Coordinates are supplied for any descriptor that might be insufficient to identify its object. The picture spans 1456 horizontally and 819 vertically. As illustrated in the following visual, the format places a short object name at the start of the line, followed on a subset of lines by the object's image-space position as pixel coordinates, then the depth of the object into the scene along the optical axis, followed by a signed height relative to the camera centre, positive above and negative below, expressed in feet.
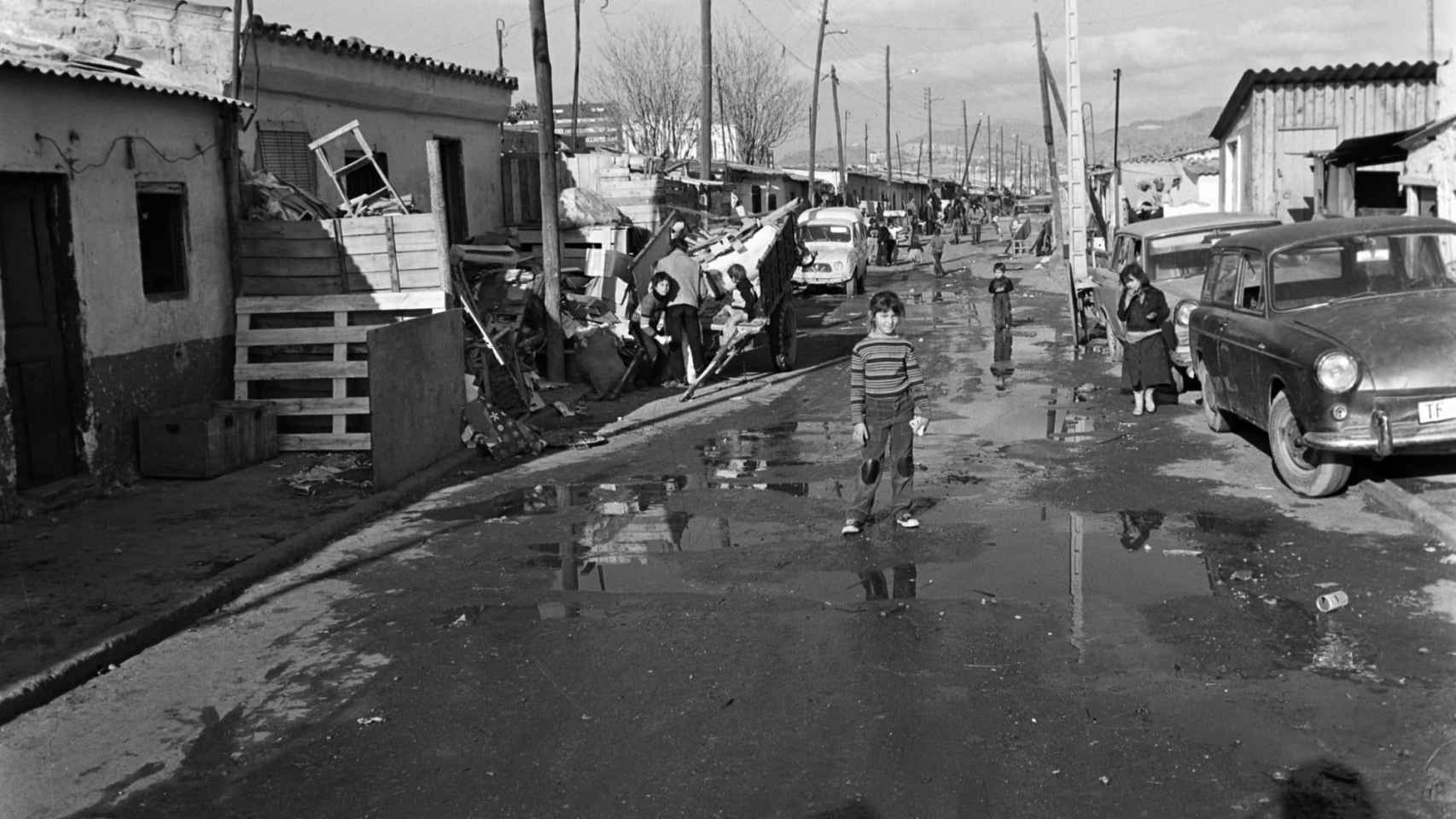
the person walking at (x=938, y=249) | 129.70 +2.76
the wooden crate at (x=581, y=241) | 68.90 +2.56
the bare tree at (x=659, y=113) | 194.39 +25.29
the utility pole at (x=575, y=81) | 101.50 +16.06
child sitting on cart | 57.88 -0.76
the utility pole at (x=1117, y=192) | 114.42 +6.72
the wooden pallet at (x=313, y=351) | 39.70 -1.45
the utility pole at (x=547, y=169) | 52.80 +4.88
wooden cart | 56.80 -1.02
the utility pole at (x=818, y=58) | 169.78 +28.19
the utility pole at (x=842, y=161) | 185.57 +17.05
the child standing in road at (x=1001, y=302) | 61.26 -1.21
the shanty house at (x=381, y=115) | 53.06 +8.25
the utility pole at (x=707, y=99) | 107.04 +14.78
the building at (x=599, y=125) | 185.18 +24.38
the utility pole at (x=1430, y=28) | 173.06 +29.96
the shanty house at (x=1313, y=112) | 82.64 +9.13
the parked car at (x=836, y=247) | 110.42 +2.86
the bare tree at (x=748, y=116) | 211.00 +26.51
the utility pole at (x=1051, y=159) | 128.98 +10.92
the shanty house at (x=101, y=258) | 32.55 +1.39
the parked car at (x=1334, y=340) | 27.32 -1.73
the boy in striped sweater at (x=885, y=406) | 28.60 -2.68
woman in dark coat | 43.34 -2.34
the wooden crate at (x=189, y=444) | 35.68 -3.60
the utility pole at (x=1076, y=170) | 70.28 +5.55
